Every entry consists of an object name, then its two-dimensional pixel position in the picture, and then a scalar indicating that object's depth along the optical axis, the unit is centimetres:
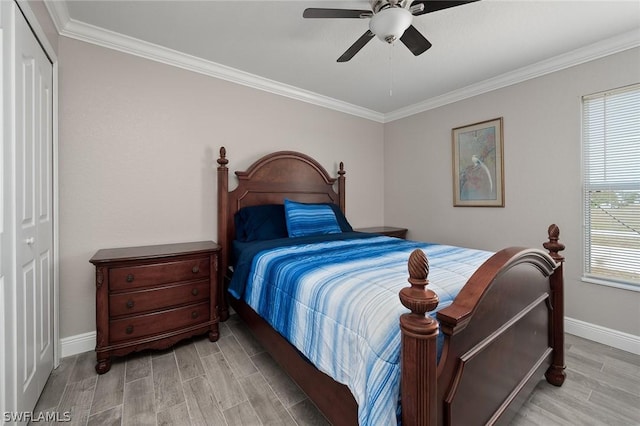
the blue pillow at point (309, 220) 273
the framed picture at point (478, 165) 299
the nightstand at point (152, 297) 187
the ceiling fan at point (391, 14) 152
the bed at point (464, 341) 86
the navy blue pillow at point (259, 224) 263
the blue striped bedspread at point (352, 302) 97
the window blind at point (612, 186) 221
